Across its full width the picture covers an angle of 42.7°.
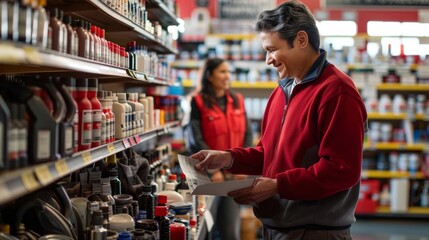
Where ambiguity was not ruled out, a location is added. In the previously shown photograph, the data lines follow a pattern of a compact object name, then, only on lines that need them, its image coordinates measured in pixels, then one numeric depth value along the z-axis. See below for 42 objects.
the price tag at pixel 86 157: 2.03
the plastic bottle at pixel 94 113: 2.29
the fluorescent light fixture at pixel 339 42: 8.31
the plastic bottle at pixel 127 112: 2.95
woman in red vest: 4.96
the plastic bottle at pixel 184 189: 3.68
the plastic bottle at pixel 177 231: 2.74
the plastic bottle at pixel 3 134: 1.41
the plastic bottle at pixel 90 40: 2.31
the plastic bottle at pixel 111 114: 2.59
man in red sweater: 2.37
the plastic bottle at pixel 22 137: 1.54
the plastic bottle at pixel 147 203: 2.85
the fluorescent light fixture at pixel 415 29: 8.62
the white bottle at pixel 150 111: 3.85
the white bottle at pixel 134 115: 3.14
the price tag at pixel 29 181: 1.46
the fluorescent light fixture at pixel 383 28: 8.72
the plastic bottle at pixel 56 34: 1.85
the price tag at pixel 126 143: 2.82
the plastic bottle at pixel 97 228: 2.02
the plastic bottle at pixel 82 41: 2.22
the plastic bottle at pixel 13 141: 1.47
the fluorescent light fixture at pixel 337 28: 8.55
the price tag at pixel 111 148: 2.46
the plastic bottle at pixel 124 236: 2.16
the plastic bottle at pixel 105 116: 2.45
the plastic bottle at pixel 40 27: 1.62
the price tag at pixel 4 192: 1.30
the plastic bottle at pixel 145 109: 3.63
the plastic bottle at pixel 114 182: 2.90
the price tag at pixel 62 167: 1.73
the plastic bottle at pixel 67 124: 1.81
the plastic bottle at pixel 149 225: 2.43
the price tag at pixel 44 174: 1.56
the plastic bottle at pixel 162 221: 2.59
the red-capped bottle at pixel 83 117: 2.13
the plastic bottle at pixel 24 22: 1.54
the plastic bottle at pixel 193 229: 3.07
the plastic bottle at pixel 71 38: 2.02
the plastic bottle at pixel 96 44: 2.41
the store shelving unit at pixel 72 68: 1.40
